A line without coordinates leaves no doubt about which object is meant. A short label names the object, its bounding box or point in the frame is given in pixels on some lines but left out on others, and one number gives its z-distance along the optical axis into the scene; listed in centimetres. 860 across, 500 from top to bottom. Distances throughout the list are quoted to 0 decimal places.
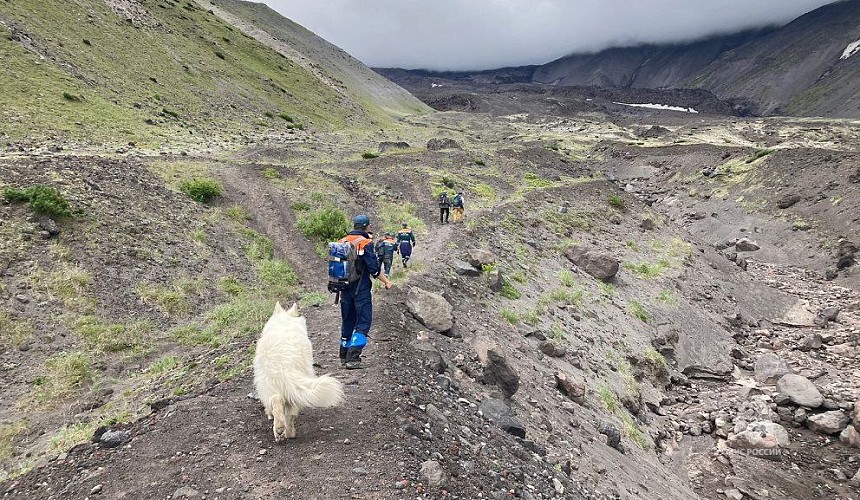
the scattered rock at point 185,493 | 521
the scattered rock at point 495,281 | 1637
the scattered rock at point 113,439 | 634
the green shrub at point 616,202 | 3222
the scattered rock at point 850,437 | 1253
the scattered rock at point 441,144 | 4819
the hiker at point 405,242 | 1507
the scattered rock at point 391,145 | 4481
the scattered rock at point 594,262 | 2184
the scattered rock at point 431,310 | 1102
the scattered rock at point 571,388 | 1216
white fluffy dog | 579
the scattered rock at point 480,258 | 1702
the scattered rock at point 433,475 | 554
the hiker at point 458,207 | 2162
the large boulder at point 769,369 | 1638
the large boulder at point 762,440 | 1243
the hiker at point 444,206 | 2197
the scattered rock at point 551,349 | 1416
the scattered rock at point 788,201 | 3672
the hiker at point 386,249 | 1260
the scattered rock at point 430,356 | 887
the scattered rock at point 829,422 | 1316
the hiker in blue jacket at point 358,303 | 770
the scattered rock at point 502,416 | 811
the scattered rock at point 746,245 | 3316
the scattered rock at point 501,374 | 1007
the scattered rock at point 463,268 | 1603
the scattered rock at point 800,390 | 1431
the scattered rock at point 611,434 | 1077
